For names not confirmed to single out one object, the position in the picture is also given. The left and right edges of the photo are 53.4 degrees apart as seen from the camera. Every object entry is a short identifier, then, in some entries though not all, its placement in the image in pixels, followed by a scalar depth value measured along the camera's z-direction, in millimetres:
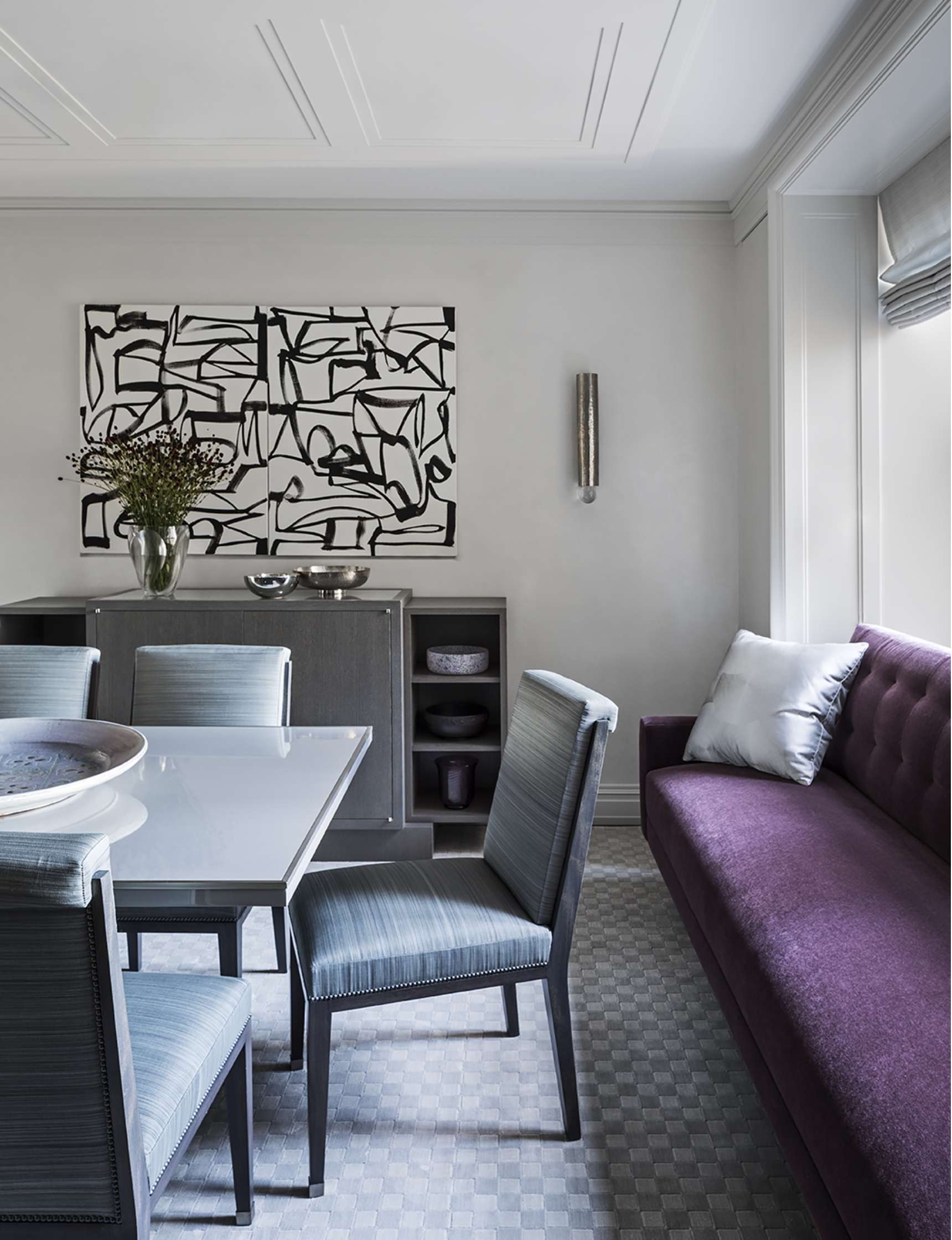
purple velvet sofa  1236
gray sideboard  3412
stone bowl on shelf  3586
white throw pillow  2742
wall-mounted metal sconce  3781
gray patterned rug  1676
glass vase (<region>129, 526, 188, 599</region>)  3455
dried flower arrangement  3430
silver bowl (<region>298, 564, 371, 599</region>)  3523
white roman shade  2826
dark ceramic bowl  3625
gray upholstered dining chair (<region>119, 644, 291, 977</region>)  2578
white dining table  1366
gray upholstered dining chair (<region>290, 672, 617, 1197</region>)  1759
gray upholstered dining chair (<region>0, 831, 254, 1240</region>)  1023
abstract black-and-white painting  3807
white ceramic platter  1676
